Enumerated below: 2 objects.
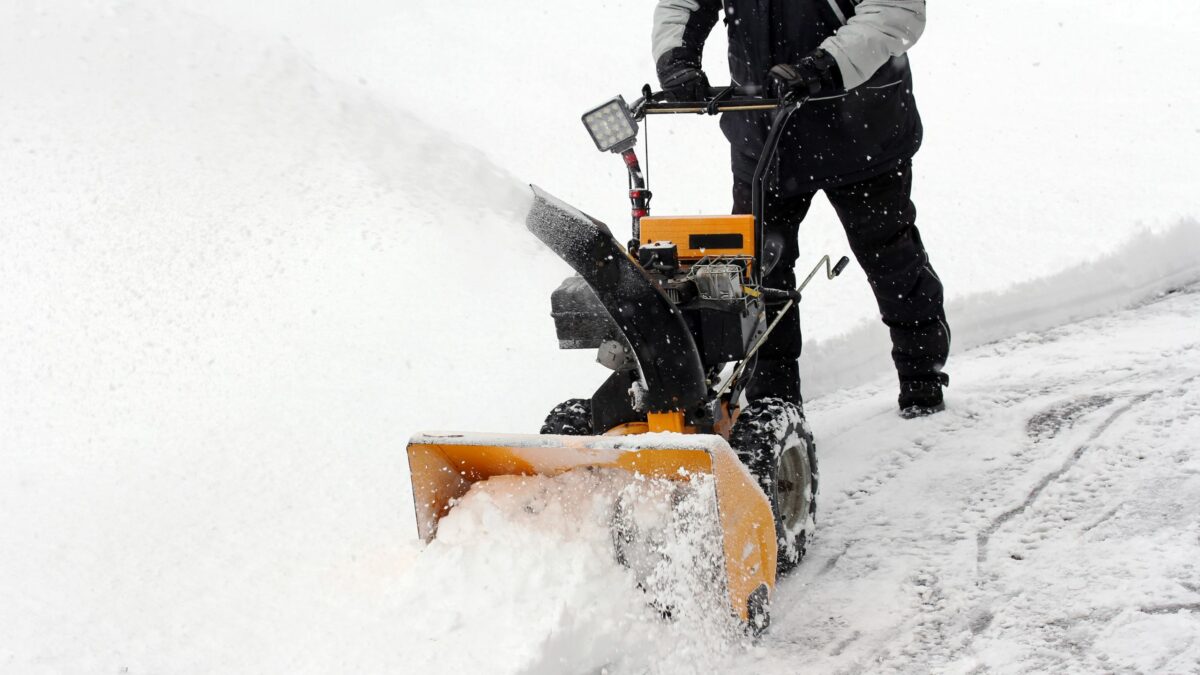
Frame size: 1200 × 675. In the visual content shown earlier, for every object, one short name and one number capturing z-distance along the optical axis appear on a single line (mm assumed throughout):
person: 3549
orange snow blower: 2562
